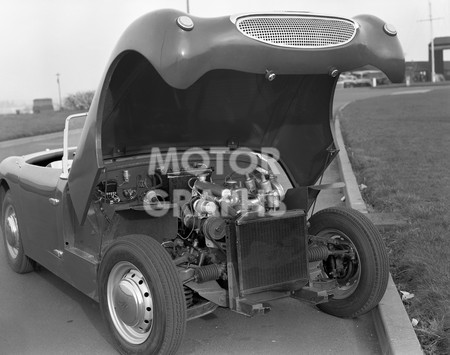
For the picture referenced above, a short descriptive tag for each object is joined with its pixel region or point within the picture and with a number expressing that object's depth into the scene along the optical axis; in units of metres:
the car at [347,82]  63.78
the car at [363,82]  64.19
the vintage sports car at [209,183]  3.21
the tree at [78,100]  35.28
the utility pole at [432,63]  57.94
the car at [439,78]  66.38
